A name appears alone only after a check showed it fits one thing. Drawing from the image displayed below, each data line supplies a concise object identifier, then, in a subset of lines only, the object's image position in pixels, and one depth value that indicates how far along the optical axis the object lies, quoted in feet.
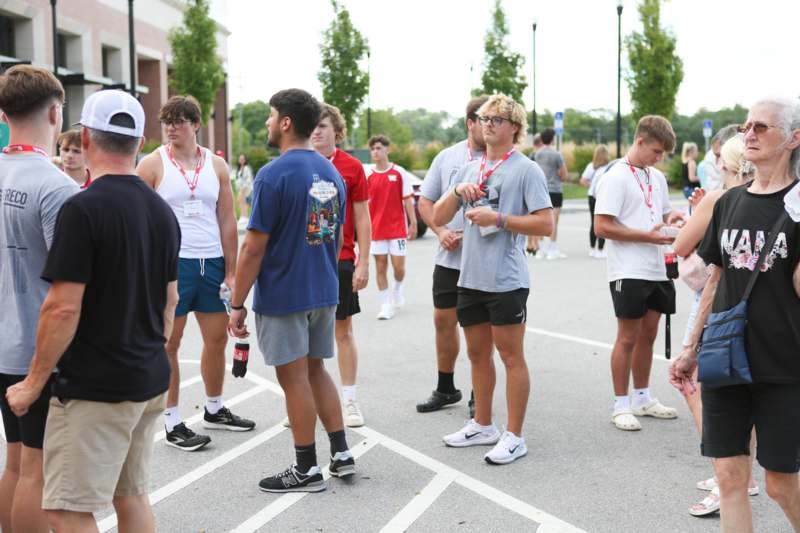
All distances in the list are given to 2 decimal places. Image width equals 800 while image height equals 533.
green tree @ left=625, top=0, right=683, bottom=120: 120.98
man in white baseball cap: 10.06
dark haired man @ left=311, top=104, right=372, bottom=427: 20.40
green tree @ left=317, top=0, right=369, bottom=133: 124.67
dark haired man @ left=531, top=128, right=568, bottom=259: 53.83
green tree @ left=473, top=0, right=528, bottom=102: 125.39
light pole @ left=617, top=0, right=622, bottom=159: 106.32
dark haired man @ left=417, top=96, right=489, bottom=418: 20.90
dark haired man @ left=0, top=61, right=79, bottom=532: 11.27
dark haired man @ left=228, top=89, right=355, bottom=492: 15.87
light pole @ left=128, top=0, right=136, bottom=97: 82.48
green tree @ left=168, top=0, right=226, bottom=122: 115.34
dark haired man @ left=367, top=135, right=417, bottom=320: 35.83
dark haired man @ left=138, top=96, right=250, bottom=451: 18.79
